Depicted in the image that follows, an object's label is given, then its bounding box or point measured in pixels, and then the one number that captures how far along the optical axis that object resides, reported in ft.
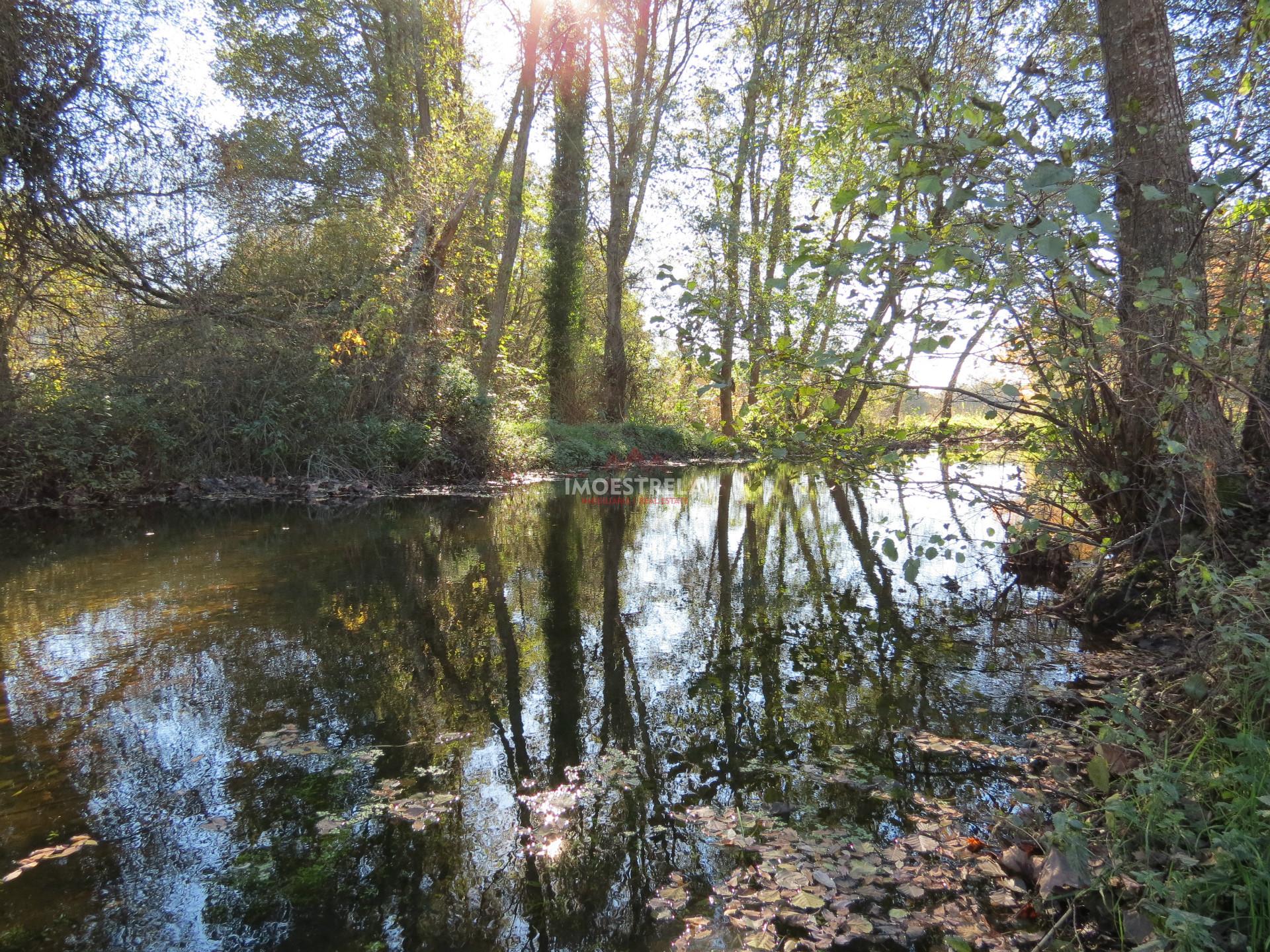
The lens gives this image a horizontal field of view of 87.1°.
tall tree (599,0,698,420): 54.08
